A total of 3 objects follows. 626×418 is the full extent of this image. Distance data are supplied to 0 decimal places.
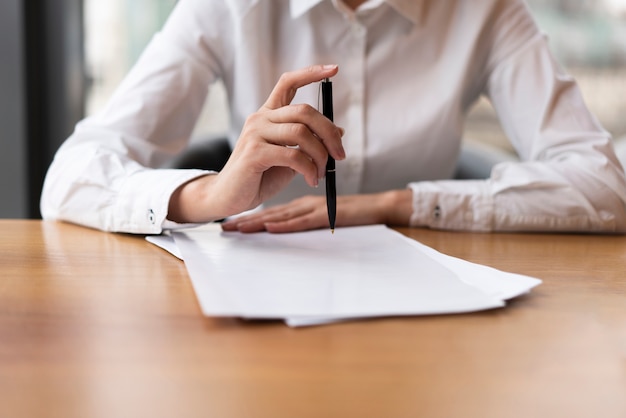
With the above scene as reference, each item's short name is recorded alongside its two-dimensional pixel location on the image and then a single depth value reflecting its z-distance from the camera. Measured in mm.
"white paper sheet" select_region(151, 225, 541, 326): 574
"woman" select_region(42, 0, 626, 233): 1129
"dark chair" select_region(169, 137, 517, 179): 1520
